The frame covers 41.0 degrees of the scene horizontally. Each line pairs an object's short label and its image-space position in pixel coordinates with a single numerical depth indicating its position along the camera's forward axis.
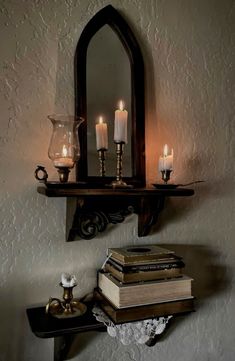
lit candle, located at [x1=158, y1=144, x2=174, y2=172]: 0.94
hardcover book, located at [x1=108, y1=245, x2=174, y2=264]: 0.85
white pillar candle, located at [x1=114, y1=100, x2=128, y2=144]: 0.86
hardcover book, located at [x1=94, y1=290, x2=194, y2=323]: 0.82
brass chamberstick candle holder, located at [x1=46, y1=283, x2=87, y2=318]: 0.84
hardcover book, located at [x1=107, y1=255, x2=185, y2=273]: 0.84
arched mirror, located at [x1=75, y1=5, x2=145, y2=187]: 0.92
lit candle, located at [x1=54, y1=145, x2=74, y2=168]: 0.80
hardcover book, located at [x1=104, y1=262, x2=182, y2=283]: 0.84
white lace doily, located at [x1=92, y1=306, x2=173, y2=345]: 0.90
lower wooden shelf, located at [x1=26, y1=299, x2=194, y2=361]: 0.78
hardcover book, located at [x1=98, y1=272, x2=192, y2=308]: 0.82
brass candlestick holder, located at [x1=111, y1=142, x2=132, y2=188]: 0.86
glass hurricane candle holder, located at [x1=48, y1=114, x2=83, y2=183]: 0.83
